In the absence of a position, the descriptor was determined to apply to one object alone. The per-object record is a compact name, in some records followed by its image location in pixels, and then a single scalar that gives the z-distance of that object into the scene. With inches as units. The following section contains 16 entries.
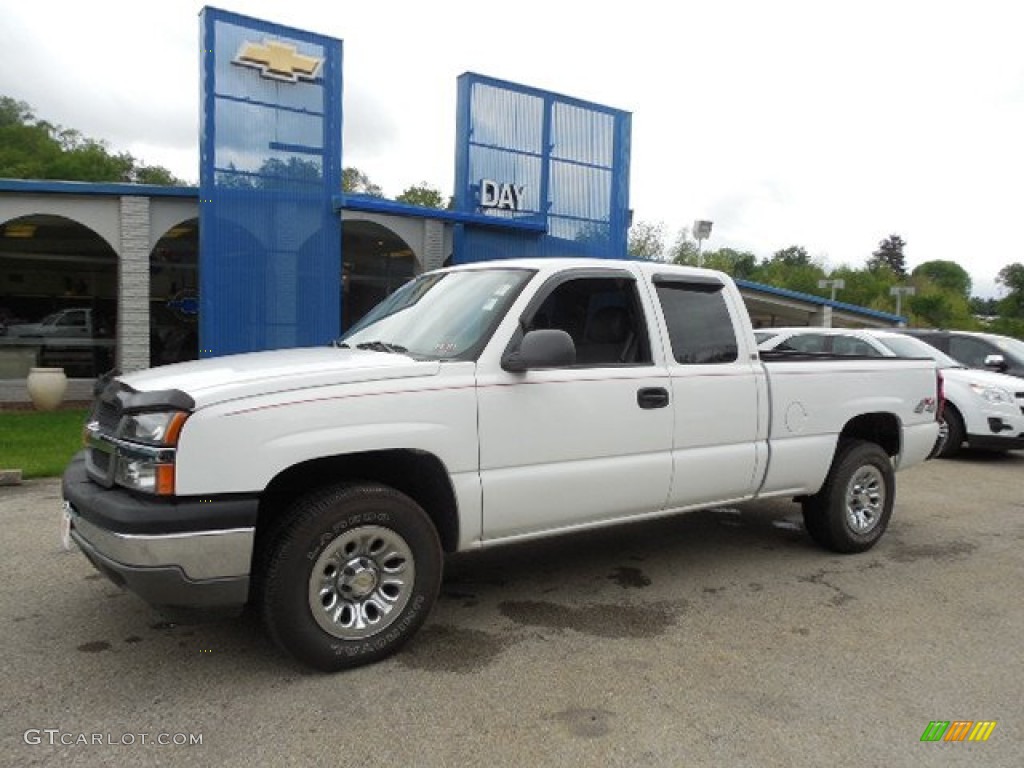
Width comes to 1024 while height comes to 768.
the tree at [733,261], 2726.4
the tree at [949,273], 4367.6
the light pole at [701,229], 813.9
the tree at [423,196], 2465.8
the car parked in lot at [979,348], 451.5
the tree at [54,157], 1831.9
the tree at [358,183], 2529.5
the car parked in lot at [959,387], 395.9
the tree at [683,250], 2176.4
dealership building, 517.7
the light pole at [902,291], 1432.1
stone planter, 519.2
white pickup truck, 129.4
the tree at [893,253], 4948.3
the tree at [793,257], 4259.4
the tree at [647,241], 2044.8
